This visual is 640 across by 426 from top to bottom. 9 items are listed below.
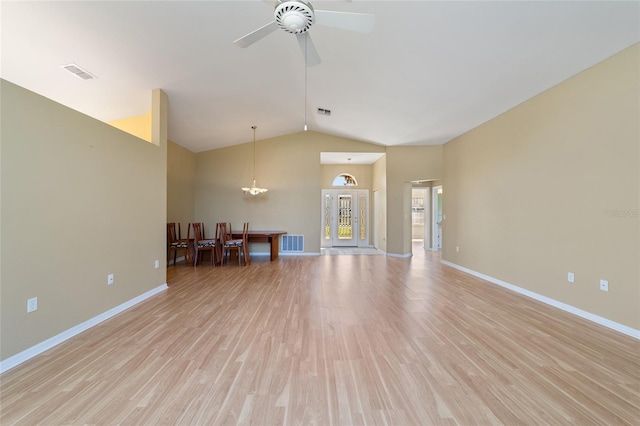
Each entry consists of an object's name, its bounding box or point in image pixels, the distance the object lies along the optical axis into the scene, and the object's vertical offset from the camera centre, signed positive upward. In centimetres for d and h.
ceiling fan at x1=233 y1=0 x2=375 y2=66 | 180 +149
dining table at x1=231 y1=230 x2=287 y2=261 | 638 -57
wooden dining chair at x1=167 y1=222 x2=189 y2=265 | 579 -61
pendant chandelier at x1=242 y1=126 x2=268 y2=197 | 672 +89
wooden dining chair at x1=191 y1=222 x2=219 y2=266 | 586 -71
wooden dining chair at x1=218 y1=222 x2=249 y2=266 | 587 -62
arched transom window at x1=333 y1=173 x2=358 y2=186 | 920 +124
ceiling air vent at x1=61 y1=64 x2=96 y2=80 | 309 +178
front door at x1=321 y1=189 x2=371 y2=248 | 913 -1
